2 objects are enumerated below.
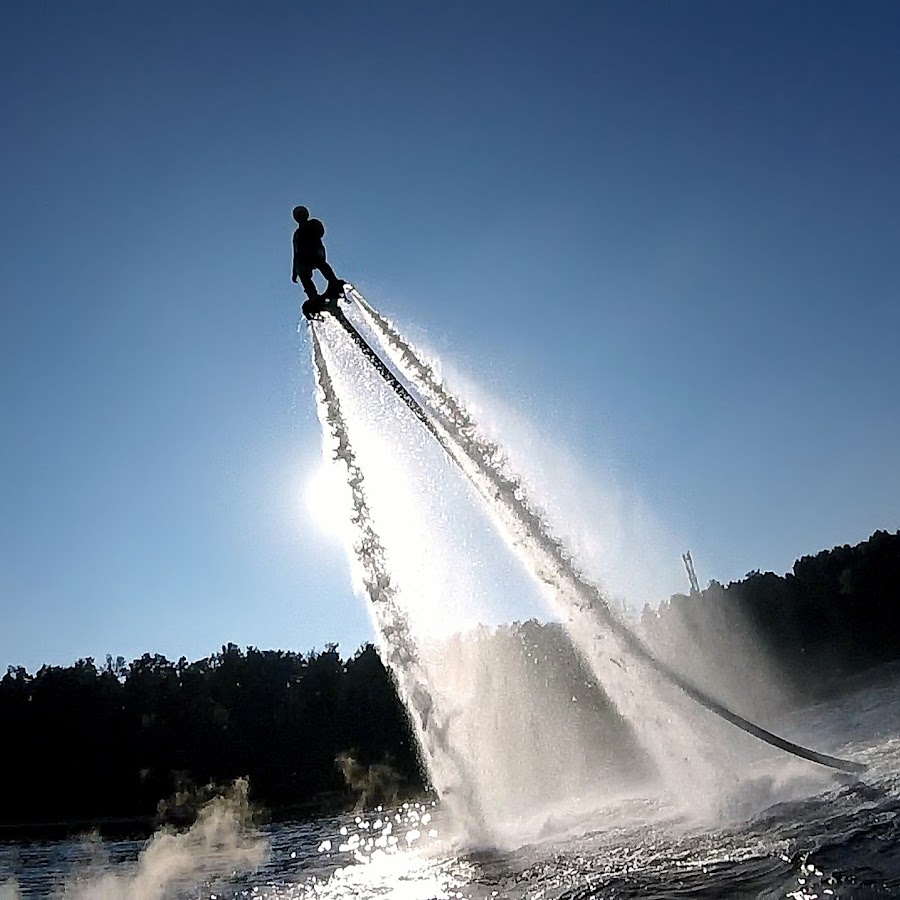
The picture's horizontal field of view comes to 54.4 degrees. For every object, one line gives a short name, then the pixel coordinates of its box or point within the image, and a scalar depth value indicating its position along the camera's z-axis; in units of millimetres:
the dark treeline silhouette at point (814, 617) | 93812
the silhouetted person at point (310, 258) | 19469
